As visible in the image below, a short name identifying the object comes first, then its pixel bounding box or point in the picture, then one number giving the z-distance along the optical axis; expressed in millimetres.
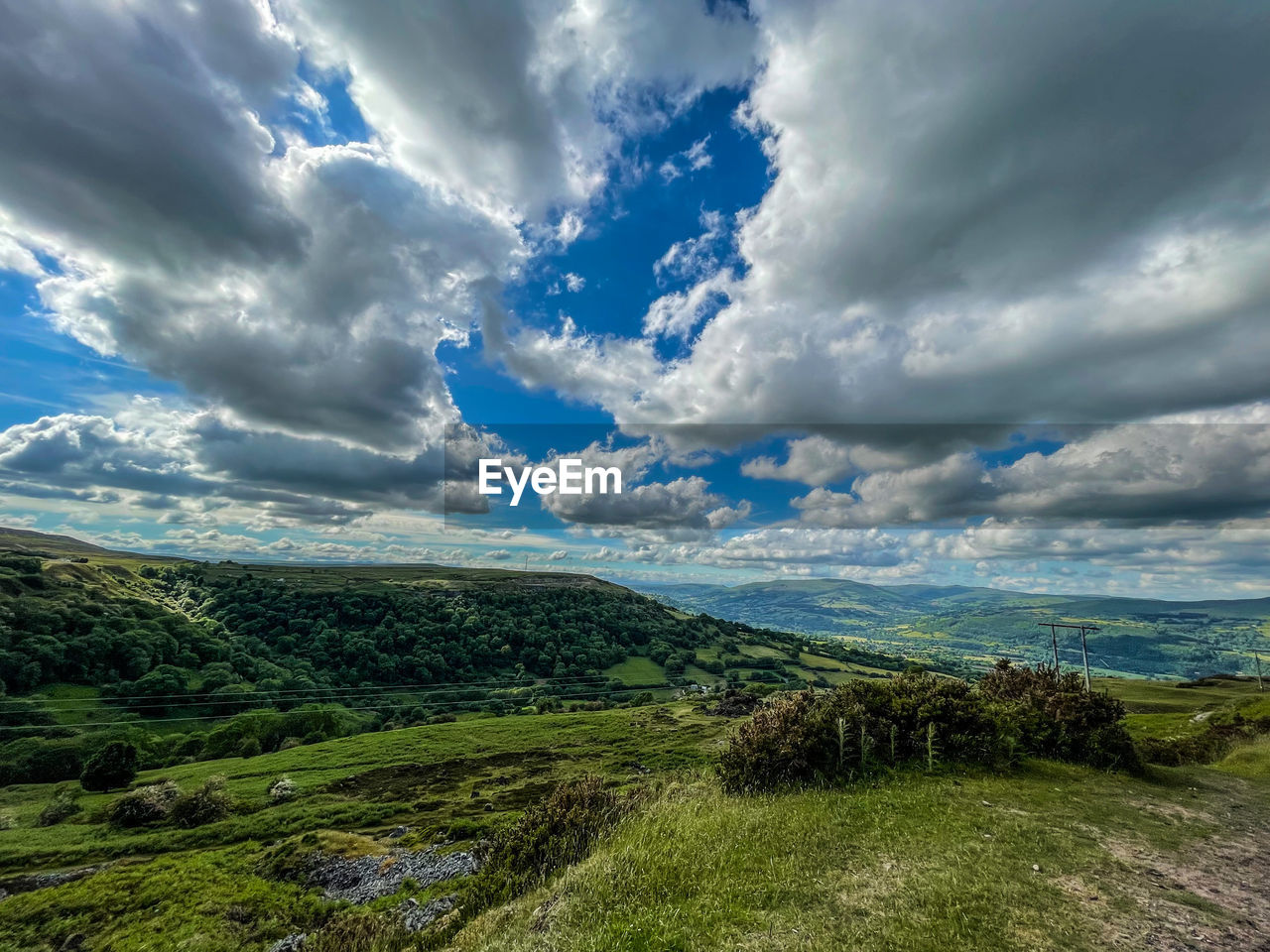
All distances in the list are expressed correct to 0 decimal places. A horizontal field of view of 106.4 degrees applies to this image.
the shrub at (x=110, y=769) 56375
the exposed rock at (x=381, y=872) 27000
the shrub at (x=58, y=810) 45781
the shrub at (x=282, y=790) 48912
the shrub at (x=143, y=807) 42625
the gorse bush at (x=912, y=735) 19578
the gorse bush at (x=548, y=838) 14828
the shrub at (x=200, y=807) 42594
